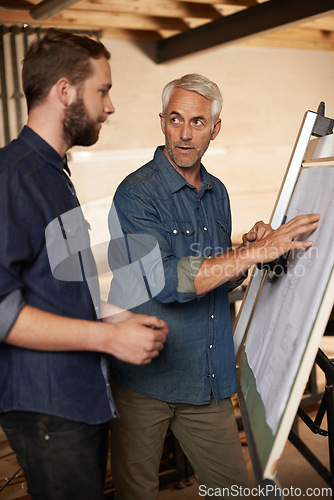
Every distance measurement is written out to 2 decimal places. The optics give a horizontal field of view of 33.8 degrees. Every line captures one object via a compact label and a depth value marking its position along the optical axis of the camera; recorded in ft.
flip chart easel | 3.69
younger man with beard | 3.72
